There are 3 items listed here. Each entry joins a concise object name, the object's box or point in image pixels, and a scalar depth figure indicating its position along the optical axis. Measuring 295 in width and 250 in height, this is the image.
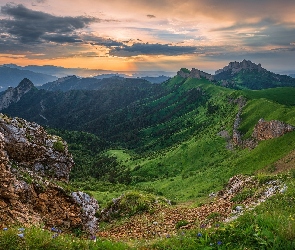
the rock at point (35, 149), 22.39
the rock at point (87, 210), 21.45
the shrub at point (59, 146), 26.50
